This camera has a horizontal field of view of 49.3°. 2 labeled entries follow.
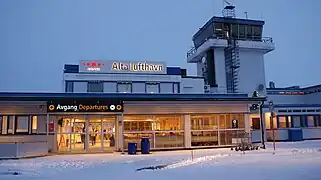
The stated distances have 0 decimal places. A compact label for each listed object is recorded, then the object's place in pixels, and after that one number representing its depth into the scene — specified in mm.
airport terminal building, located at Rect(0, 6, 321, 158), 22234
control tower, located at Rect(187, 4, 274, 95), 36375
